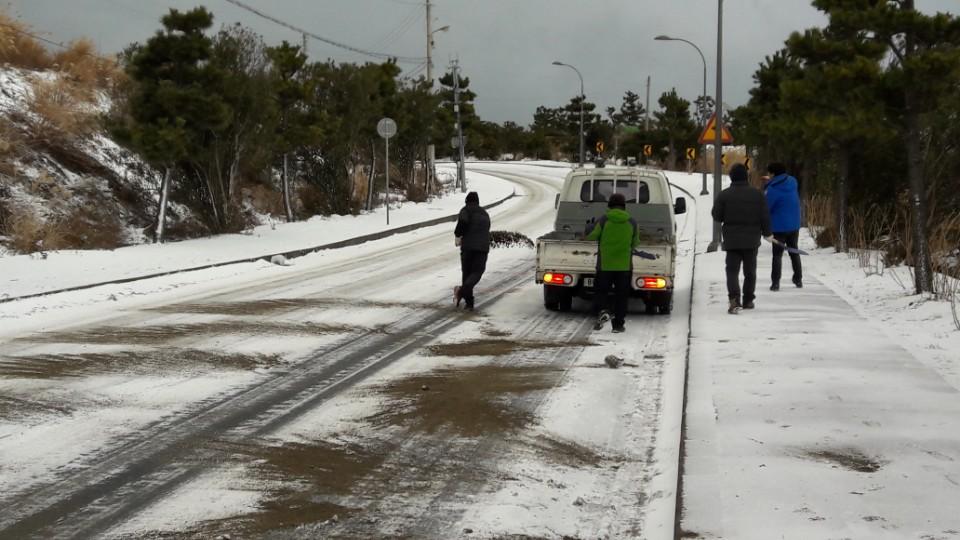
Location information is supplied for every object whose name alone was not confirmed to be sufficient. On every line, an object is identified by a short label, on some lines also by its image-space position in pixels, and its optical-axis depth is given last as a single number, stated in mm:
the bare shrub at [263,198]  28686
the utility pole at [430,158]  41081
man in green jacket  11117
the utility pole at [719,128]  21125
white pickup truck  12031
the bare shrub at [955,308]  10234
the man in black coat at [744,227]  11969
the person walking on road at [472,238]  13258
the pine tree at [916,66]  11637
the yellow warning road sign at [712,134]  22508
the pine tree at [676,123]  68500
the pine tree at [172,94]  19266
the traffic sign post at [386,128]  26750
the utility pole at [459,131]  45088
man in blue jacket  14281
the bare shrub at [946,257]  11927
